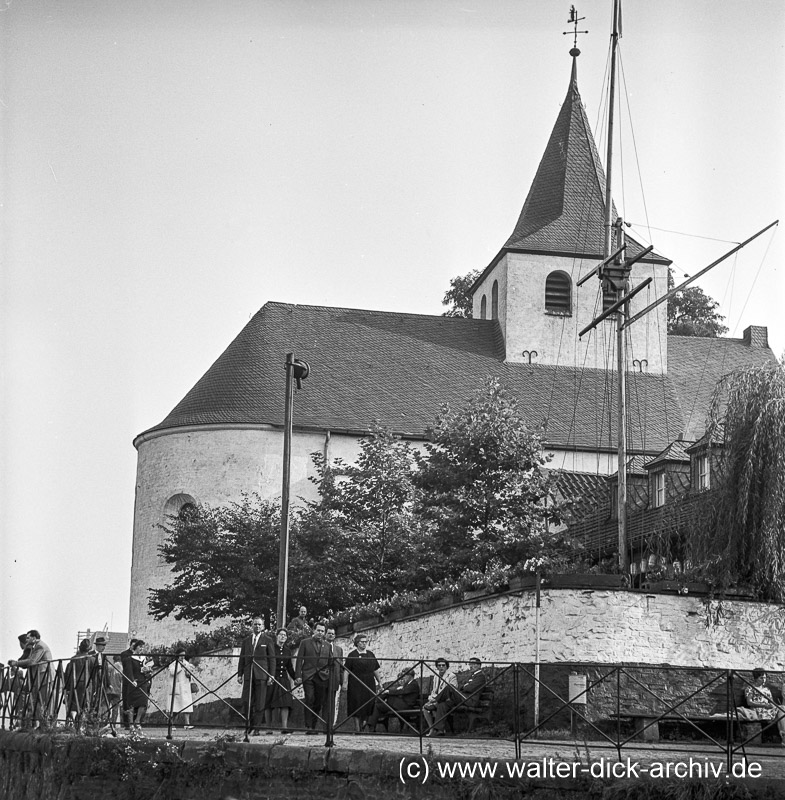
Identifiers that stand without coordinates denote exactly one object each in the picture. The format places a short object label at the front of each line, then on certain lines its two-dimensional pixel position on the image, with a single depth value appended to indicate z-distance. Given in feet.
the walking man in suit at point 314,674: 50.90
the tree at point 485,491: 93.09
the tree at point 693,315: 178.40
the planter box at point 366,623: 74.08
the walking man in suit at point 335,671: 44.21
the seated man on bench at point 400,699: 52.26
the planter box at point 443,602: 68.08
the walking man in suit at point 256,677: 47.57
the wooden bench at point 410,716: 51.47
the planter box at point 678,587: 64.03
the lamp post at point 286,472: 64.80
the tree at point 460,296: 180.65
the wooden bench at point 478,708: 55.16
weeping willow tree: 67.87
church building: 128.67
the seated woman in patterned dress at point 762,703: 48.26
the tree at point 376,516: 96.78
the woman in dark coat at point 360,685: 50.61
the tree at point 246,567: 96.12
